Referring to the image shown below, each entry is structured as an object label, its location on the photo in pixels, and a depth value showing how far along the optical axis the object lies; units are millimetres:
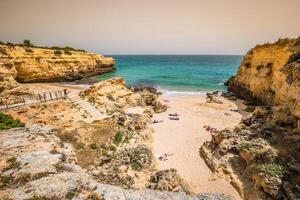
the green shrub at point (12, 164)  8444
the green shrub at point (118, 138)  16908
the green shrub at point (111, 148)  15680
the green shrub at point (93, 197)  7086
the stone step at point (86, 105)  21444
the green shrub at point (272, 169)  11844
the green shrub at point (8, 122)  13534
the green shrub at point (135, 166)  13977
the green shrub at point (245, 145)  14639
